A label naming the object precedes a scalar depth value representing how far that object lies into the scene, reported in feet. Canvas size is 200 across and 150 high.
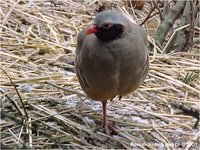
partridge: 20.10
